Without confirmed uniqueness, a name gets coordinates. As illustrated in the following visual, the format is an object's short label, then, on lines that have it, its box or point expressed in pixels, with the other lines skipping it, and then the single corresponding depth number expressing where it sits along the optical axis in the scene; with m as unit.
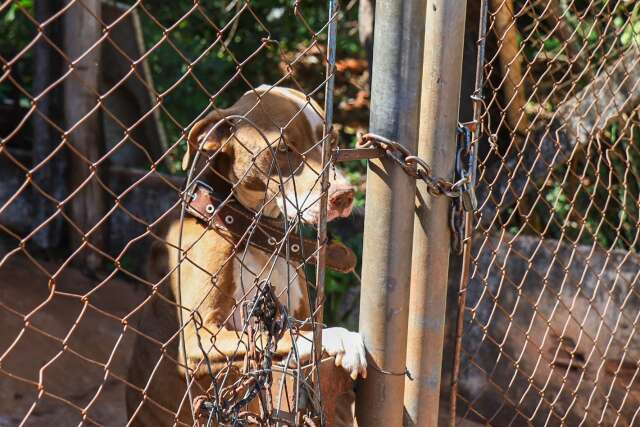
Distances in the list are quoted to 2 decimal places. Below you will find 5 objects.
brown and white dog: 4.04
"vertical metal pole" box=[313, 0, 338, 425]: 3.65
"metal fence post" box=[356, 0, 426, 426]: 3.69
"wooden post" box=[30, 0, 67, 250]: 6.85
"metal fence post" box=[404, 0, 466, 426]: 3.73
